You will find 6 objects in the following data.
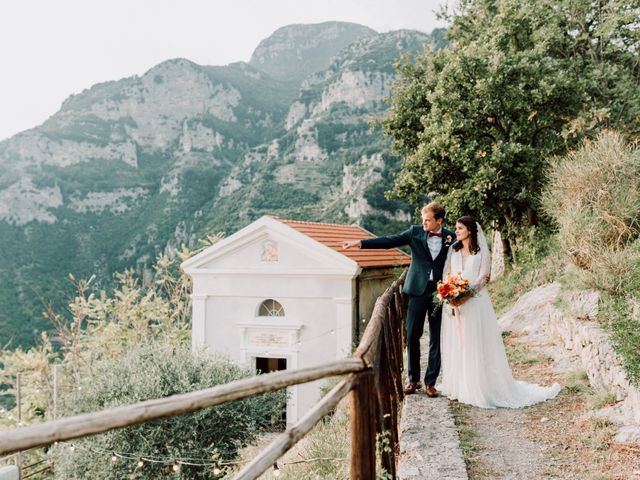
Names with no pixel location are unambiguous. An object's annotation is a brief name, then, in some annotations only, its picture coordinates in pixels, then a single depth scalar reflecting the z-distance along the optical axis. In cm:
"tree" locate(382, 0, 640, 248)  1284
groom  484
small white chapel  1410
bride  486
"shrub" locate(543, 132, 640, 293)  589
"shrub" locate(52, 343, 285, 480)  931
